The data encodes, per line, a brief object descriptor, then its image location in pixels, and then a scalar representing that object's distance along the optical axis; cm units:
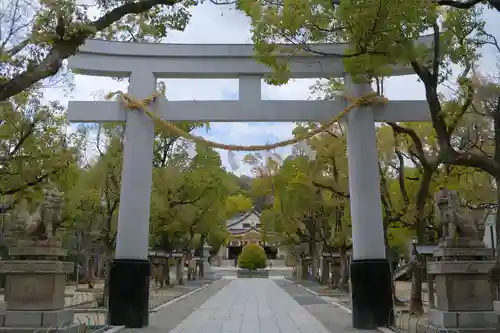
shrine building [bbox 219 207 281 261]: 5938
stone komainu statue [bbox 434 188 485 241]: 792
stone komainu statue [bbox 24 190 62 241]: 846
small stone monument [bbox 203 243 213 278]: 4595
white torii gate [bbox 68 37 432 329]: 937
